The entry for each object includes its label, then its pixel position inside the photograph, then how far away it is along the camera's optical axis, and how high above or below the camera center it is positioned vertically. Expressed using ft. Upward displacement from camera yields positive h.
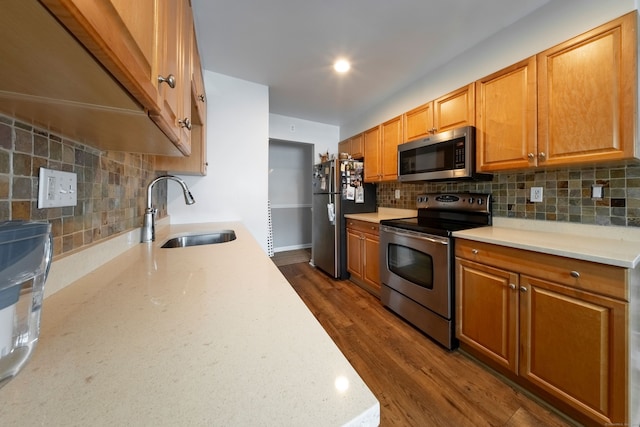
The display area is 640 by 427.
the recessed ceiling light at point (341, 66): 6.97 +4.50
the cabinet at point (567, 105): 3.80 +2.02
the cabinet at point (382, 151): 8.26 +2.31
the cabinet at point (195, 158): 5.74 +1.40
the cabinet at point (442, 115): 6.00 +2.78
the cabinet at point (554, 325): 3.28 -1.95
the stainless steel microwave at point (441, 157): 5.79 +1.48
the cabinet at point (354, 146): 10.08 +3.02
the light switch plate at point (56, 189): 2.03 +0.23
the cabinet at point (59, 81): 0.94 +0.76
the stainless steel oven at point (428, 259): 5.43 -1.29
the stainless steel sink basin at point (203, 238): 5.20 -0.63
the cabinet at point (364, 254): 8.18 -1.64
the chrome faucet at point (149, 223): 4.33 -0.21
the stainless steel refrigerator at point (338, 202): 9.73 +0.39
